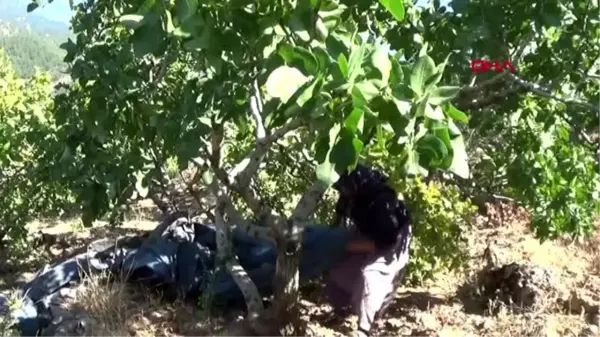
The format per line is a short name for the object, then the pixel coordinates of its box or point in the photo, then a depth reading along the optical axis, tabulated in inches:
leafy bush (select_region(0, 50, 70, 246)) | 236.8
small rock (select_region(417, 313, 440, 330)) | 182.1
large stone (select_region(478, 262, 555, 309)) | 191.2
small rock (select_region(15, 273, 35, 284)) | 241.8
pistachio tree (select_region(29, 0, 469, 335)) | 71.0
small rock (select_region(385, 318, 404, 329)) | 182.1
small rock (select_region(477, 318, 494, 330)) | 181.5
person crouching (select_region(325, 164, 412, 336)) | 167.6
